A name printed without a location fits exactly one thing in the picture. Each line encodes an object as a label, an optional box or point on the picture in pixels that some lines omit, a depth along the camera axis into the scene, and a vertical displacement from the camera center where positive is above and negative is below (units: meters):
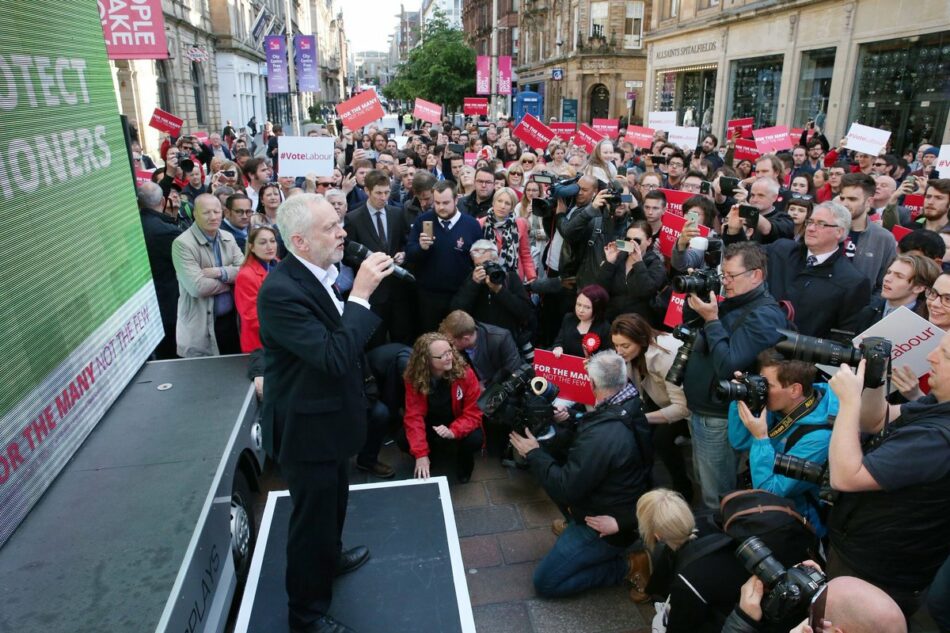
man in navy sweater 5.48 -1.05
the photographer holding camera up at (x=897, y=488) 2.36 -1.36
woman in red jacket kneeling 4.57 -2.04
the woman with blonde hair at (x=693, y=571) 2.70 -1.88
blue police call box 31.42 +1.30
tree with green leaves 36.09 +3.36
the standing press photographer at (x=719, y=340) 3.55 -1.18
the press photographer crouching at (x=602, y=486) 3.53 -2.01
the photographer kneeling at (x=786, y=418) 3.07 -1.44
